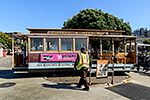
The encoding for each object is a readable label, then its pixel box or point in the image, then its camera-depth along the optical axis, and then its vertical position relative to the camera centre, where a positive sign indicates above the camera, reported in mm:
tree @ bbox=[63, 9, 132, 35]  17438 +4819
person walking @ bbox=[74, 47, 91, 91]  5484 -672
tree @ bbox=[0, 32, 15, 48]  41156 +3898
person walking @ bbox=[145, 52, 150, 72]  10190 -1071
